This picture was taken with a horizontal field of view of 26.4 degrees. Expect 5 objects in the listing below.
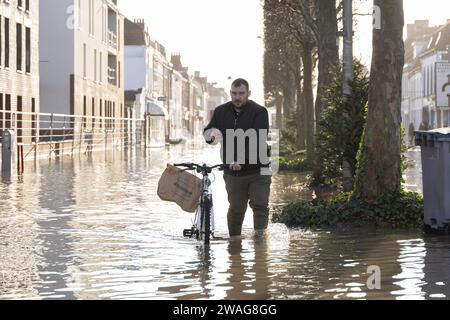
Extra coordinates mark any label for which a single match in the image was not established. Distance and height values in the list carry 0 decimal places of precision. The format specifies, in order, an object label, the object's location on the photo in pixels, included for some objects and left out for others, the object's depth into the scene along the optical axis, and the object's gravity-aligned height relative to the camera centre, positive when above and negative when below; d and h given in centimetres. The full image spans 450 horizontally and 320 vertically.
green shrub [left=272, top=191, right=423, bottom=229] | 1252 -94
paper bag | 1069 -50
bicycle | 1046 -70
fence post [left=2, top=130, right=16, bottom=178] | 2761 -19
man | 1009 -3
